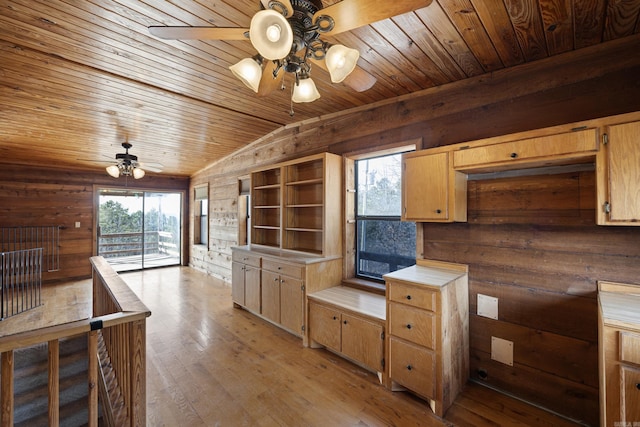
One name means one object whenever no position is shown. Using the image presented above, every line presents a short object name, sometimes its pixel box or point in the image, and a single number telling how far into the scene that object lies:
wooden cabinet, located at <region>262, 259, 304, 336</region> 3.05
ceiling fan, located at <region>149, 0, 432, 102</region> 1.08
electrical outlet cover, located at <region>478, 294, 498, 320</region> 2.22
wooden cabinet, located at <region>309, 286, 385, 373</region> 2.36
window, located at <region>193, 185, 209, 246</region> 6.90
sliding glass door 6.59
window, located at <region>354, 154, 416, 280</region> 2.97
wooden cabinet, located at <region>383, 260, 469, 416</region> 1.95
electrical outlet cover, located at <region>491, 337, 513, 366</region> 2.16
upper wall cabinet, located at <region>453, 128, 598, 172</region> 1.63
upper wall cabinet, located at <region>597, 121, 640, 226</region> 1.48
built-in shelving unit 3.22
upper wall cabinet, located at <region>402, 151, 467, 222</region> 2.21
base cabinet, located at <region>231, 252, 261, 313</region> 3.68
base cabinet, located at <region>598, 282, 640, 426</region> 1.27
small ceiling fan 4.12
